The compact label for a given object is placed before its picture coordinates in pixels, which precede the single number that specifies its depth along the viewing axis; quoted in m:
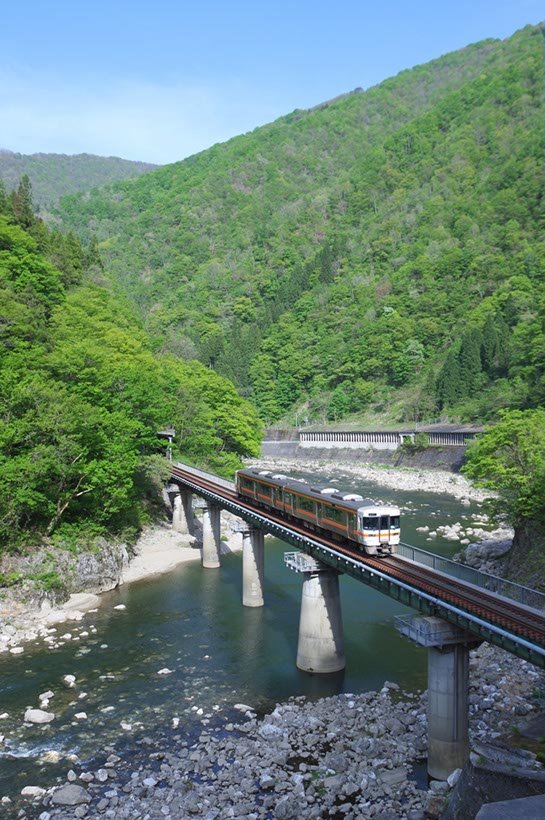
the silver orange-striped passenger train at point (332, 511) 26.23
